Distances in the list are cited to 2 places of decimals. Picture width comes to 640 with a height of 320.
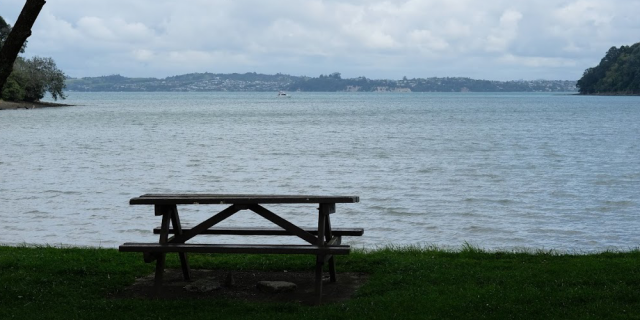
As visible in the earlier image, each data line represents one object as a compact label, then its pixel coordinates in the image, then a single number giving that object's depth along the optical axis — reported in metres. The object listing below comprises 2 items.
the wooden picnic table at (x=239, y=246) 8.00
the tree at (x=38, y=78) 109.19
